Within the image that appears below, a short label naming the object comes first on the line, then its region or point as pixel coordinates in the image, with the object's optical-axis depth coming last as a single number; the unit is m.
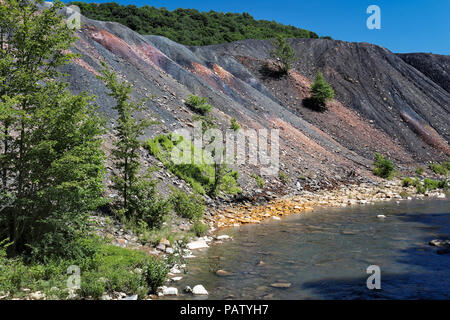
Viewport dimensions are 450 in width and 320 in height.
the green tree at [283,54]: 44.41
